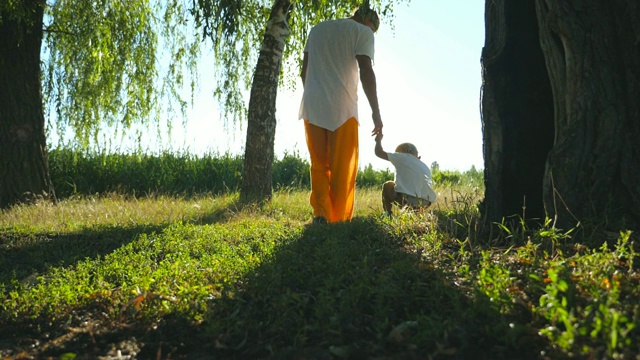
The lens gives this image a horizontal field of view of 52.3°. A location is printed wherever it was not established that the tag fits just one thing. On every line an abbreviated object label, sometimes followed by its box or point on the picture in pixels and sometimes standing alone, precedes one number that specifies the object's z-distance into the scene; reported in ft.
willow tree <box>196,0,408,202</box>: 29.63
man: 22.57
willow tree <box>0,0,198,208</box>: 34.86
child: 24.52
